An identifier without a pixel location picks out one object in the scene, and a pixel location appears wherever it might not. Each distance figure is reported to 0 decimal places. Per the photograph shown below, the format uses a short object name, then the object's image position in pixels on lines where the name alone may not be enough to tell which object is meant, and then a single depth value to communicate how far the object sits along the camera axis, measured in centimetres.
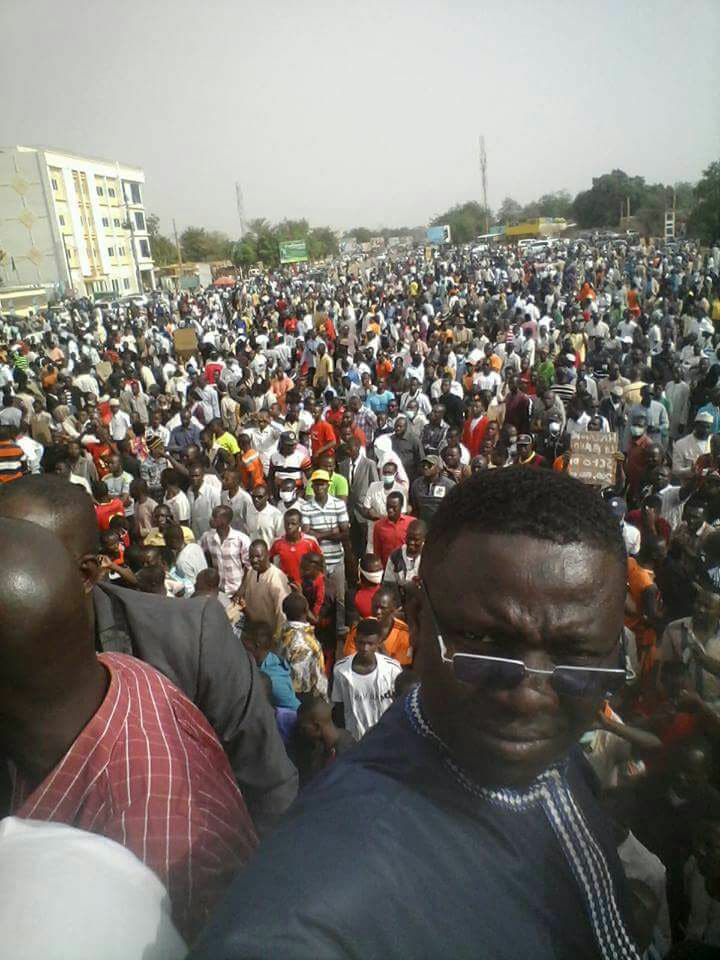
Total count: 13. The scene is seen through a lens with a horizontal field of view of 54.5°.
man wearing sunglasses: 79
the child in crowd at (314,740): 335
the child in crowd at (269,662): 366
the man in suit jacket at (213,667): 165
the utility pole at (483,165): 6694
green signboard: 4297
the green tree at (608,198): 5456
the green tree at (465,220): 6398
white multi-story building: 4247
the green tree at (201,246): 6769
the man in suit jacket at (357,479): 622
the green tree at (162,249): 6825
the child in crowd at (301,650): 397
